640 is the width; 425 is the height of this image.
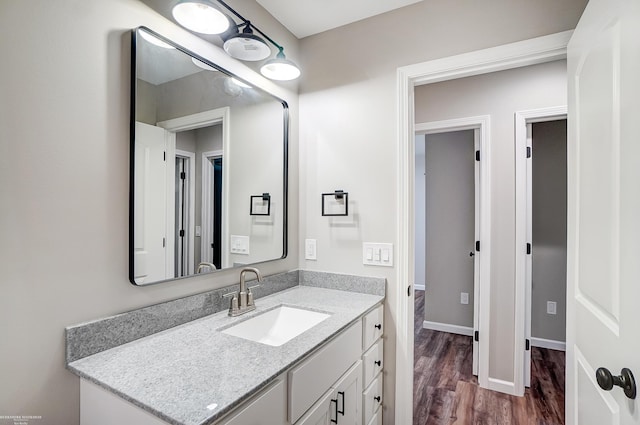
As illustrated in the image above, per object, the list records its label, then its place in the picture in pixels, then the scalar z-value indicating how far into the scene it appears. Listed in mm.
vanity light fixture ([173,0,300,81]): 1255
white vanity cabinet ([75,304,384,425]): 852
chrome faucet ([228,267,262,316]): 1430
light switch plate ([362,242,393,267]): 1760
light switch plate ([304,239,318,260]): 2004
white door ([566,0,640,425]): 766
